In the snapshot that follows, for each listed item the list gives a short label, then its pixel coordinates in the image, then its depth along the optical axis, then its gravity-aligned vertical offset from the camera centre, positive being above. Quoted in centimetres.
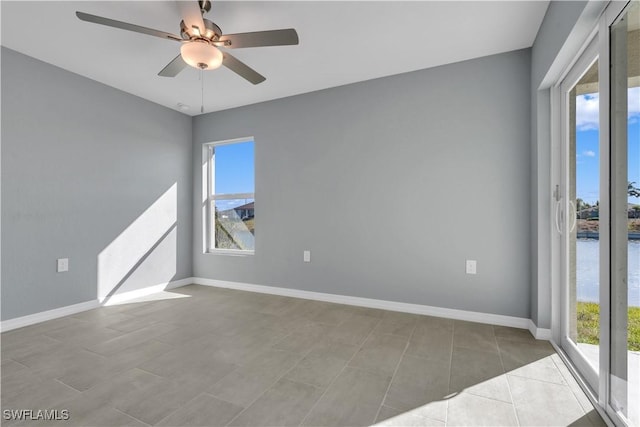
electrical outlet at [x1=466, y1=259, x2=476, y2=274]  269 -47
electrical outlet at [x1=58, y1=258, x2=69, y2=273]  286 -51
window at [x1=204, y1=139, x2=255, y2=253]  399 +25
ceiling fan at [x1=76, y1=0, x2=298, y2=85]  172 +112
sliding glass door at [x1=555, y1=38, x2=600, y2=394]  164 +0
